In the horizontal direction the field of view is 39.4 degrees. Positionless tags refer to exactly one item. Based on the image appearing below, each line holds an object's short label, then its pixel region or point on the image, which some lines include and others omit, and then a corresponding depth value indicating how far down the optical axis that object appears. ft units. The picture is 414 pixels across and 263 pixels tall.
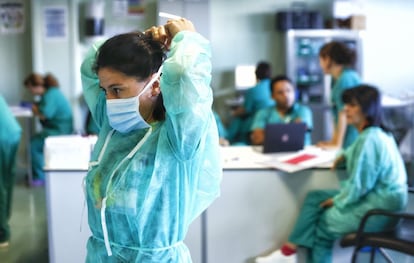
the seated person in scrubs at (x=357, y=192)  9.21
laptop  11.18
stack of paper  10.15
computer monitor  21.75
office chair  8.55
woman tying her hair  4.58
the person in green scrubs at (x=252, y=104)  17.75
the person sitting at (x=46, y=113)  18.22
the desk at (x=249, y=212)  10.18
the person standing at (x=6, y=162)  12.49
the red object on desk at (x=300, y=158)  10.47
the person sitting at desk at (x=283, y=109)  12.88
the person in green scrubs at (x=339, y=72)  12.79
